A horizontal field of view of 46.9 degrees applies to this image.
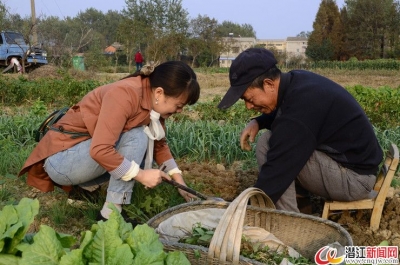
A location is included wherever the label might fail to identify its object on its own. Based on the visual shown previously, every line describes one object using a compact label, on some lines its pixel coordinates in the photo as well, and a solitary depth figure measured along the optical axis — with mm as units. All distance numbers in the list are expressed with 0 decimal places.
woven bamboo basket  1938
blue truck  20609
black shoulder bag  2973
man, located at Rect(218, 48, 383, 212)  2449
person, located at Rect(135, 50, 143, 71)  25781
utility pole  21238
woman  2545
